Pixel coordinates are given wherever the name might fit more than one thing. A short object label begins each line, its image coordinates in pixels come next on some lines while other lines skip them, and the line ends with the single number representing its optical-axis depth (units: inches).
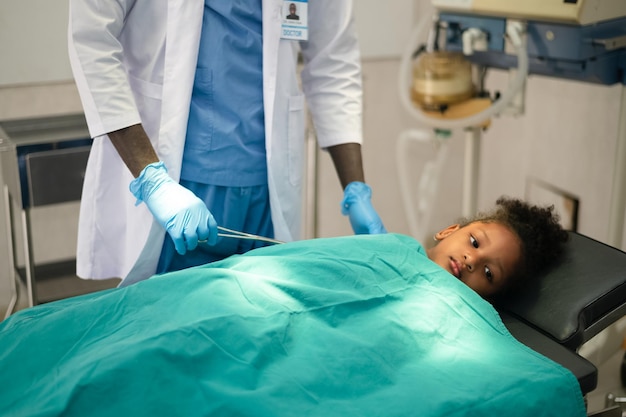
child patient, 68.1
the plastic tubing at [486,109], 90.6
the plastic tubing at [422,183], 111.8
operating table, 61.5
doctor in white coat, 58.8
